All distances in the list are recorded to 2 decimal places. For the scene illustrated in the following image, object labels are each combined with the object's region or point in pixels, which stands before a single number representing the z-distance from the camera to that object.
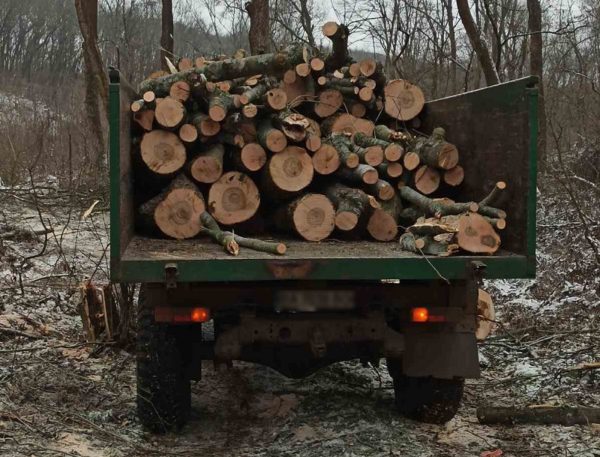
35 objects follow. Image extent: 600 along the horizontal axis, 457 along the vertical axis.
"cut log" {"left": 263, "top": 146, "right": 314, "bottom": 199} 4.87
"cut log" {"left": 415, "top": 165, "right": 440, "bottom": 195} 5.21
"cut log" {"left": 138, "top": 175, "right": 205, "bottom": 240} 4.68
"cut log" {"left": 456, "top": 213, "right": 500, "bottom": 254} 4.24
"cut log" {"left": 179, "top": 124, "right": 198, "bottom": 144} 4.97
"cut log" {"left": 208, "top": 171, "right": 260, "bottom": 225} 4.88
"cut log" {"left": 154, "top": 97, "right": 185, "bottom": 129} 4.90
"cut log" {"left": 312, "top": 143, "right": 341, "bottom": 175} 5.04
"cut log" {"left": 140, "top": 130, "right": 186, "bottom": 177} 4.82
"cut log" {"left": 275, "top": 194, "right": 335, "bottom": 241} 4.74
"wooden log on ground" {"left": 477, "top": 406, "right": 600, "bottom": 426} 4.80
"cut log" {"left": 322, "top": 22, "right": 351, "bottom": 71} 6.20
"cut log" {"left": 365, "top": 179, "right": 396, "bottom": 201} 4.96
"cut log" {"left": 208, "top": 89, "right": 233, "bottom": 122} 5.04
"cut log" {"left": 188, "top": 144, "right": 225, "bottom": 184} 4.91
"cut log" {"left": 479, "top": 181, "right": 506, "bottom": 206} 4.52
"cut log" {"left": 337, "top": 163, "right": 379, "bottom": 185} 4.96
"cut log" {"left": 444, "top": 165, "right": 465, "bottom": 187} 5.18
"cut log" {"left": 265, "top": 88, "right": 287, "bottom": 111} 5.17
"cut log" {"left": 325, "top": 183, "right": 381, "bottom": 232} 4.74
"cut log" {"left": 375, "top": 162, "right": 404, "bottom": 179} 5.20
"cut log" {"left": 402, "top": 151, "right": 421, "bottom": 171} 5.17
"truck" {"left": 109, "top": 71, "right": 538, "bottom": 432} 3.95
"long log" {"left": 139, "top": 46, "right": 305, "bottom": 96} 5.99
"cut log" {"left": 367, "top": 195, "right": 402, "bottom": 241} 4.91
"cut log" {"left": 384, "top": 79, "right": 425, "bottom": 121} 6.00
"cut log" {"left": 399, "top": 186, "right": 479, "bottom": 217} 4.56
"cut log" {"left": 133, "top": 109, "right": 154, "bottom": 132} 4.89
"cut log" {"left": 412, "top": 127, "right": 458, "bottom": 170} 5.09
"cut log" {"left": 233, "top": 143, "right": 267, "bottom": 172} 4.98
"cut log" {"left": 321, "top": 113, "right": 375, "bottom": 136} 5.83
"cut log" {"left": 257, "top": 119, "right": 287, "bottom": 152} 4.93
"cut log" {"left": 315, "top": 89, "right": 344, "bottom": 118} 5.98
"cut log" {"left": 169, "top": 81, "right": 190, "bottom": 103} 5.24
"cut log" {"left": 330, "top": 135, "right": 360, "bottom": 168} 5.06
